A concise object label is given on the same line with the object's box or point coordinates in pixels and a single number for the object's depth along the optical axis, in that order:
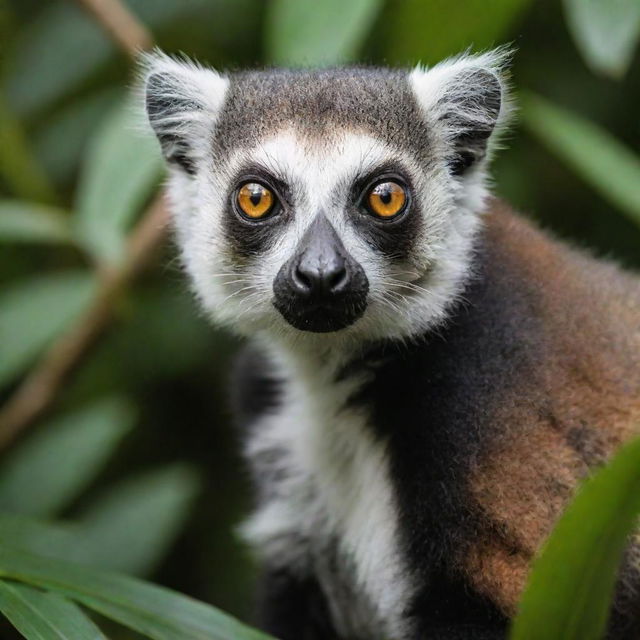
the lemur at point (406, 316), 3.15
